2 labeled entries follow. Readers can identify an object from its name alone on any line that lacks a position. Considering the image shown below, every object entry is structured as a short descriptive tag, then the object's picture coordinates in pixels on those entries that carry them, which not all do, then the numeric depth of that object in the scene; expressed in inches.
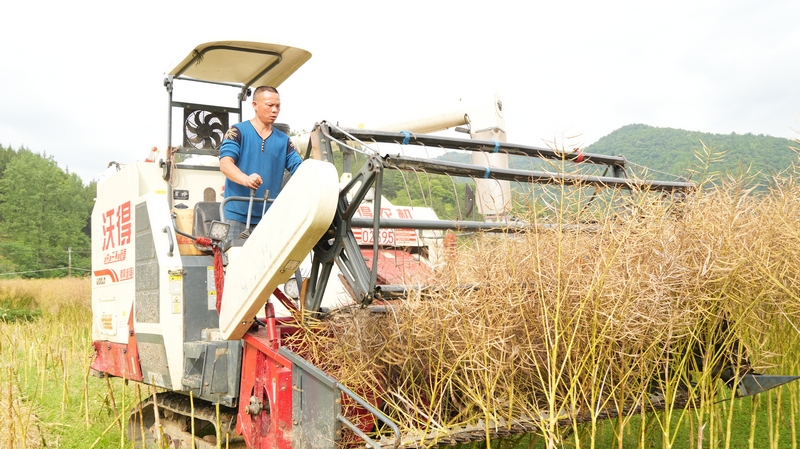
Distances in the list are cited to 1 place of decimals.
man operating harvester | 175.2
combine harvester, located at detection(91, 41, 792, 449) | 131.8
